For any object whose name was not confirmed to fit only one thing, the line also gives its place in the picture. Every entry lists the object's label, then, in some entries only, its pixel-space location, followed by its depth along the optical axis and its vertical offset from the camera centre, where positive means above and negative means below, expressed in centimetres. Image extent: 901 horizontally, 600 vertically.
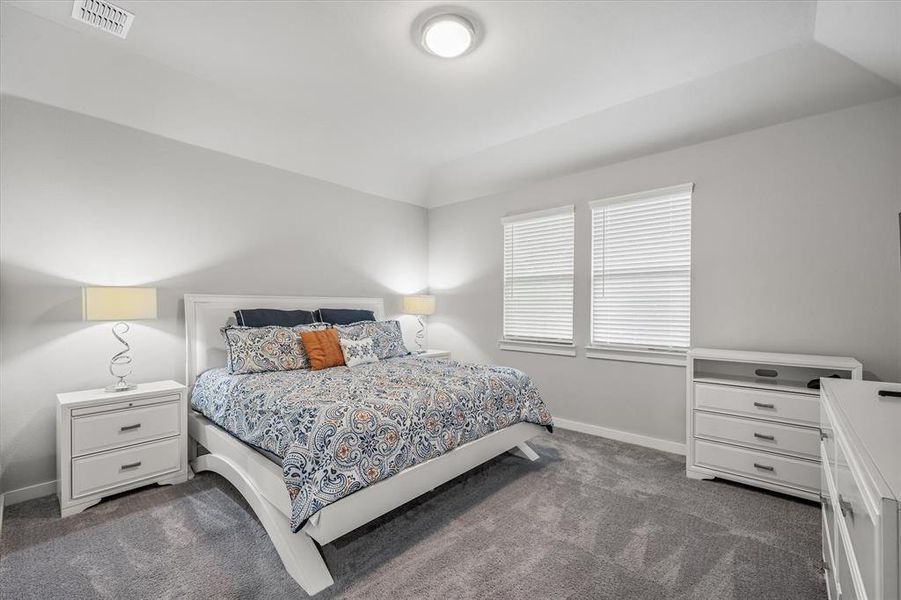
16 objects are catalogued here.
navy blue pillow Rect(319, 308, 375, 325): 384 -15
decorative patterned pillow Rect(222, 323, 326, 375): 288 -37
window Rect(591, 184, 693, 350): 325 +26
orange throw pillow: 309 -38
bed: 176 -70
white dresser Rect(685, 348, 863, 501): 240 -74
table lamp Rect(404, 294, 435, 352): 458 -6
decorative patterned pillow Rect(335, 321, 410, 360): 347 -31
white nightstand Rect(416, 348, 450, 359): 412 -56
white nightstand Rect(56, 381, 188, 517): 230 -87
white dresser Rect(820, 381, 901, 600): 78 -45
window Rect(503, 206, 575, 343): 392 +25
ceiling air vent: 215 +153
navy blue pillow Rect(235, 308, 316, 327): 329 -15
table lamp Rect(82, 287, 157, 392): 244 -4
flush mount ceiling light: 221 +152
